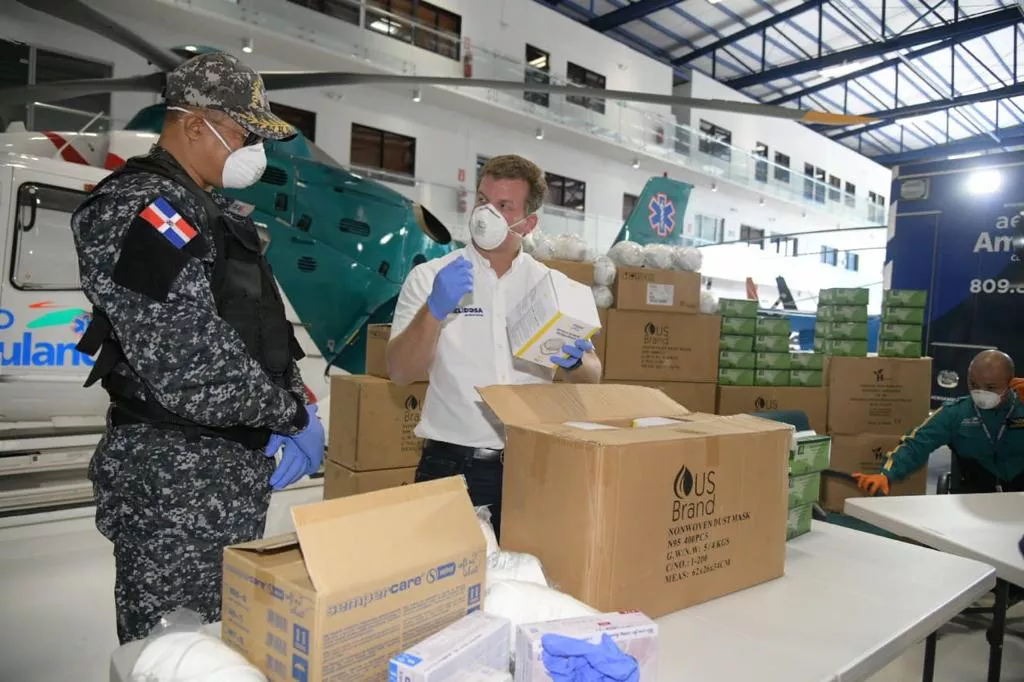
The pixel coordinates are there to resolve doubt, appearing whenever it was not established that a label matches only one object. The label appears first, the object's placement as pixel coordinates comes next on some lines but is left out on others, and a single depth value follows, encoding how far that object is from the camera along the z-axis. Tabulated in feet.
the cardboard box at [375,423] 11.82
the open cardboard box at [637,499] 3.81
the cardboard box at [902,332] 14.73
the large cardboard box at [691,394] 14.62
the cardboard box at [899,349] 15.01
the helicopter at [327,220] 12.68
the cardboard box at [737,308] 15.33
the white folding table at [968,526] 6.23
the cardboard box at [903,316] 14.53
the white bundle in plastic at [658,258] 14.49
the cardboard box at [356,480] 11.78
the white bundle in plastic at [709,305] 15.26
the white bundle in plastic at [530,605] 3.47
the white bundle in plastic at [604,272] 13.88
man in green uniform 10.62
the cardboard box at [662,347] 14.01
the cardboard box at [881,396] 14.88
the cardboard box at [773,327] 15.55
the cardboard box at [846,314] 15.49
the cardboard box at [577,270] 13.55
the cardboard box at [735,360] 15.34
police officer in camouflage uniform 4.10
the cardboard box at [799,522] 6.14
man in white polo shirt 6.10
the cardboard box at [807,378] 15.74
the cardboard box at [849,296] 15.58
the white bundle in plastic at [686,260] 14.62
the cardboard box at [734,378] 15.30
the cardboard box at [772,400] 15.11
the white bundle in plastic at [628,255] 14.43
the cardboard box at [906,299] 14.38
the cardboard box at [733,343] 15.33
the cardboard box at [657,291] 13.97
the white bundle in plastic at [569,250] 14.06
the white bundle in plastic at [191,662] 2.75
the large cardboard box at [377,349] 12.75
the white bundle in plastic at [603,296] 13.88
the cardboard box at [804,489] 6.12
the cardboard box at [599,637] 3.02
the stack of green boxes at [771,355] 15.51
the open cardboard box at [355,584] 2.78
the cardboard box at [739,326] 15.33
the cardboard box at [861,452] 14.84
